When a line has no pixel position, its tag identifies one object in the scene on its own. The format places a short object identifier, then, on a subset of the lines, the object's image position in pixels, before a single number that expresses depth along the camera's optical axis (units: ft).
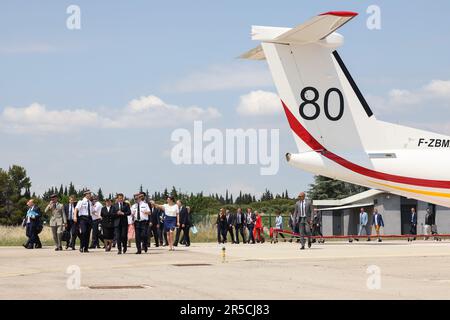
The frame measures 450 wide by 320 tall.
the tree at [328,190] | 216.54
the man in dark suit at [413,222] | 109.91
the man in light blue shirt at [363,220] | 108.47
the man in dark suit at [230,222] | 101.40
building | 136.05
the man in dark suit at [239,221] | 101.91
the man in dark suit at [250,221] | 104.01
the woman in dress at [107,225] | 71.17
